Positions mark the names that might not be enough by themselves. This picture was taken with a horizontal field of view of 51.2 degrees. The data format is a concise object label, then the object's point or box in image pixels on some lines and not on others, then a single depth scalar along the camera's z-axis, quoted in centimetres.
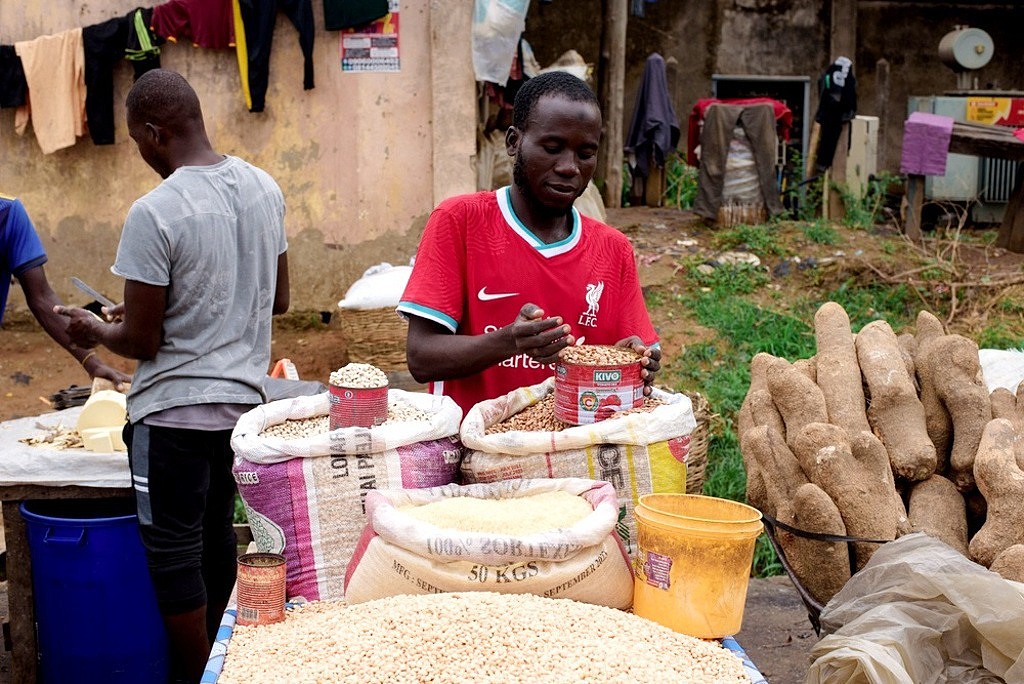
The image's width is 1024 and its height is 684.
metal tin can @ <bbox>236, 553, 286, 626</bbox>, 192
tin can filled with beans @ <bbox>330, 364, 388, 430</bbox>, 207
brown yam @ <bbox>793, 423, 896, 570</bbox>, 230
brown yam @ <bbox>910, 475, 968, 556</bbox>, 240
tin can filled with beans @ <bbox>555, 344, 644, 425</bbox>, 204
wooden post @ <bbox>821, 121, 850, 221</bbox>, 1008
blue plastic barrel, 323
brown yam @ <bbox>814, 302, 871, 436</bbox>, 262
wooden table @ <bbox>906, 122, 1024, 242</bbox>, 830
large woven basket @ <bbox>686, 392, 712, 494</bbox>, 459
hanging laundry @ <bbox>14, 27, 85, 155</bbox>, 727
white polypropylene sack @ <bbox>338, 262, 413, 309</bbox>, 625
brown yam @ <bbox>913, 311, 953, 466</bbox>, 267
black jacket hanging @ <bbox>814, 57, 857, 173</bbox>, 1039
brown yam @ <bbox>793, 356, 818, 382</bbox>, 283
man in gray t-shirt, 288
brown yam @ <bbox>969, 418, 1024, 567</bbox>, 228
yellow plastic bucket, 183
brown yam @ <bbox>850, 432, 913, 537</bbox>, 236
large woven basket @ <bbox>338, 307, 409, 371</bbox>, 625
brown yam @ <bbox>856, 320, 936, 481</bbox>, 252
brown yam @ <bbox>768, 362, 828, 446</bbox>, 259
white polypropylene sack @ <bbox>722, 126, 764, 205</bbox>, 975
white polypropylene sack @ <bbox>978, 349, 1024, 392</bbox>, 309
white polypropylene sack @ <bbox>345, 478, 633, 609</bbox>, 184
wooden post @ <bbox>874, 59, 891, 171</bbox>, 1133
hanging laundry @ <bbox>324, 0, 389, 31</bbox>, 711
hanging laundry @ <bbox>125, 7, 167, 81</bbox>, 718
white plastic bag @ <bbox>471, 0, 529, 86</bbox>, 704
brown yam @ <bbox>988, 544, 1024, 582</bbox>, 215
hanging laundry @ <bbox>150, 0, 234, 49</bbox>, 712
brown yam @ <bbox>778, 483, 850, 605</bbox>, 228
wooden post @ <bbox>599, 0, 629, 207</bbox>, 1031
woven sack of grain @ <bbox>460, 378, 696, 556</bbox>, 202
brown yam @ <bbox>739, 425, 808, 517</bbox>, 248
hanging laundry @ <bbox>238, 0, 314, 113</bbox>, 710
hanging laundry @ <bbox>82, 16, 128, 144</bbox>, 724
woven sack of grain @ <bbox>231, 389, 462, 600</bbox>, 203
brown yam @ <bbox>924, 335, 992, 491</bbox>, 253
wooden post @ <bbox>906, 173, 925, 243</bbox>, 910
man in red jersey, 226
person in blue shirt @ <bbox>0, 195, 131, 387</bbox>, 351
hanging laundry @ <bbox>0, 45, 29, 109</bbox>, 729
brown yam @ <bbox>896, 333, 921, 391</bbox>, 284
